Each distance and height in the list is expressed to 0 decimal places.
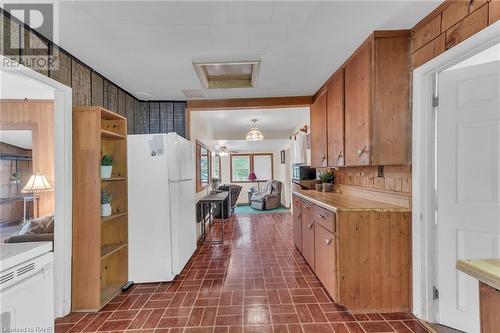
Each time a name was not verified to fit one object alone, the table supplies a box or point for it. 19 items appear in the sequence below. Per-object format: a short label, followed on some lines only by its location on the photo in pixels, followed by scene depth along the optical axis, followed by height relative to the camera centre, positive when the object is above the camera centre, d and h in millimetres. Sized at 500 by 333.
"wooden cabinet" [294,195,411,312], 2109 -806
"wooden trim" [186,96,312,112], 3781 +999
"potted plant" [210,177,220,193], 6044 -392
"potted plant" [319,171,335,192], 3771 -208
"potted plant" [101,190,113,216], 2408 -356
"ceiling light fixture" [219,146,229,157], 8047 +568
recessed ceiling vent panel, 2588 +1105
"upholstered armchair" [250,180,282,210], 7782 -977
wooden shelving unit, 2227 -391
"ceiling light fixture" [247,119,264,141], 5379 +685
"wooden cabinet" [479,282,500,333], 900 -535
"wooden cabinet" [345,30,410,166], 2092 +588
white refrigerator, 2785 -447
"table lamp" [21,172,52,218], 3305 -221
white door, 1669 -109
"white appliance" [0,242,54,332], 1118 -586
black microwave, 4648 -100
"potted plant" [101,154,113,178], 2416 +21
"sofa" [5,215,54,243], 2436 -682
